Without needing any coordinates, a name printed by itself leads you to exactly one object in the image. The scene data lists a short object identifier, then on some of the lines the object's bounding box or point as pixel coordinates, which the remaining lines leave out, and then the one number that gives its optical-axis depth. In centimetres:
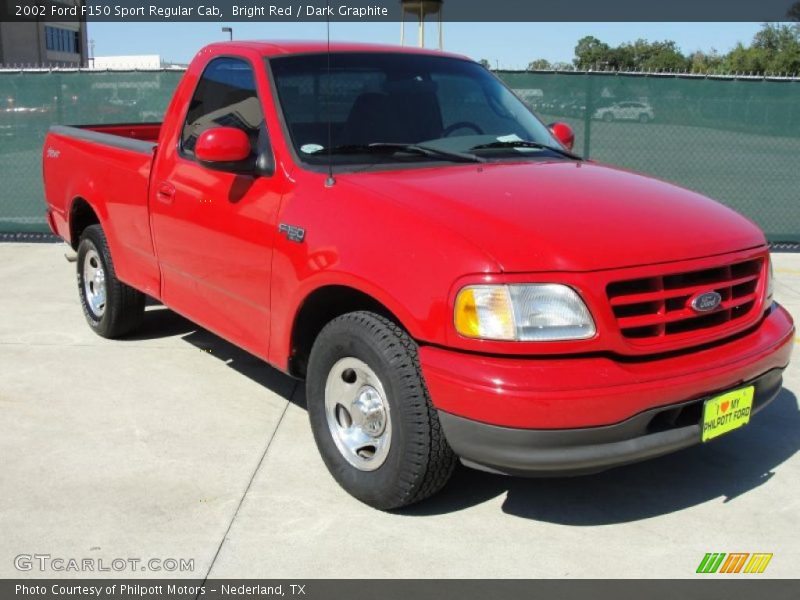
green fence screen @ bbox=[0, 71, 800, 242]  1019
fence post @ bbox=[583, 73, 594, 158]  1025
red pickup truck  323
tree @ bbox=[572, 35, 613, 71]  7419
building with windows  6839
